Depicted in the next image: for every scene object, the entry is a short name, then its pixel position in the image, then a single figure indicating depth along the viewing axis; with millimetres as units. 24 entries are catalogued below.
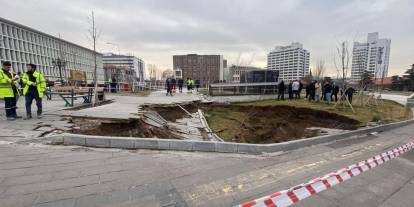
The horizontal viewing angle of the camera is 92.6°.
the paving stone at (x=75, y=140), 4426
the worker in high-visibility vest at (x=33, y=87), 5969
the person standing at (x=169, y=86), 17344
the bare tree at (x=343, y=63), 14591
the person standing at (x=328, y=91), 16047
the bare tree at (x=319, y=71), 37531
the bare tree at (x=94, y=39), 11055
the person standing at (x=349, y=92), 15747
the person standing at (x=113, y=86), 19612
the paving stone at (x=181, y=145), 4629
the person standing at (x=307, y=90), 17667
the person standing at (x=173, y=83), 17962
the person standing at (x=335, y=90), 16859
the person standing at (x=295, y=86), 18094
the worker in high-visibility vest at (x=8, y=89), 5867
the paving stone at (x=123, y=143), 4465
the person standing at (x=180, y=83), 21688
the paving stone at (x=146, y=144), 4523
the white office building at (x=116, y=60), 73750
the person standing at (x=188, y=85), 21438
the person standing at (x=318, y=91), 17438
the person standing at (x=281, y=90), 17594
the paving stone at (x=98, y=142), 4434
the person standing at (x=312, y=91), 17031
